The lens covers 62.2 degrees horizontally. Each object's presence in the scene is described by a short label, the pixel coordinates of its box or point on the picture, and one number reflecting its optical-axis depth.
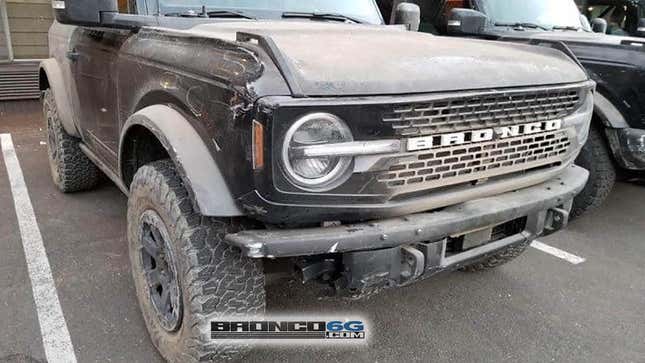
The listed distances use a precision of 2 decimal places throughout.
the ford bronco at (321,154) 1.82
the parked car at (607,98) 4.05
